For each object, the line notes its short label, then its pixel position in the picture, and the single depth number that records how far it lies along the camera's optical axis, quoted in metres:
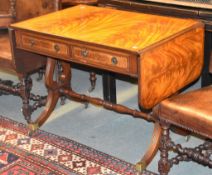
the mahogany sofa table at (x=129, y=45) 2.19
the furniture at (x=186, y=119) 2.07
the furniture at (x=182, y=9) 2.66
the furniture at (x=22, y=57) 2.89
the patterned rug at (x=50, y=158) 2.59
